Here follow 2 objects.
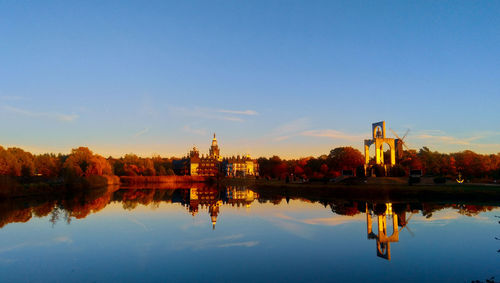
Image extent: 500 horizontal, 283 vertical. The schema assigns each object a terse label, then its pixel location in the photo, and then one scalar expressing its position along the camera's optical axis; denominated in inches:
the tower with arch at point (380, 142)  2632.9
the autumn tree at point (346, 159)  3299.7
